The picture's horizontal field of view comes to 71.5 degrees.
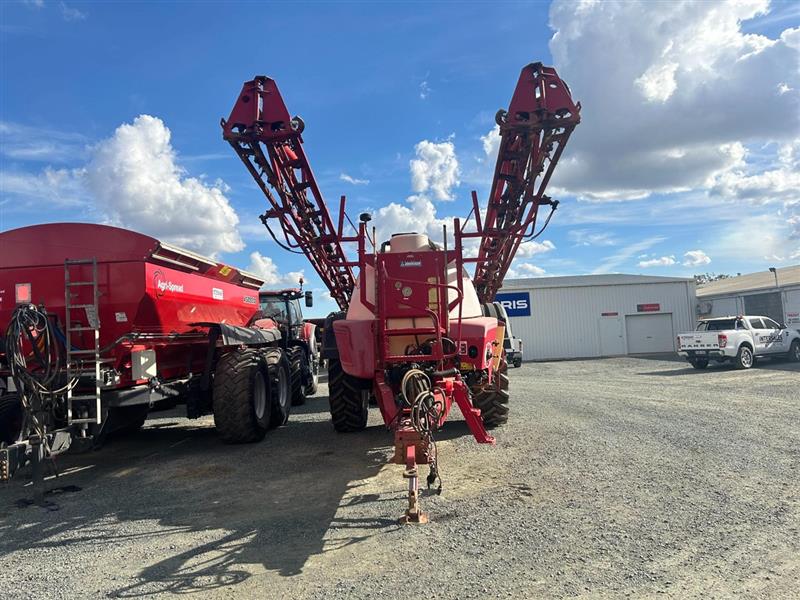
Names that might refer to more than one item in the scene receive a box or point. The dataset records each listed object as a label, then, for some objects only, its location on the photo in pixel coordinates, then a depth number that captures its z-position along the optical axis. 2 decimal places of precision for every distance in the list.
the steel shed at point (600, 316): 27.48
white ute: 17.95
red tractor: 12.03
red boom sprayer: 5.74
